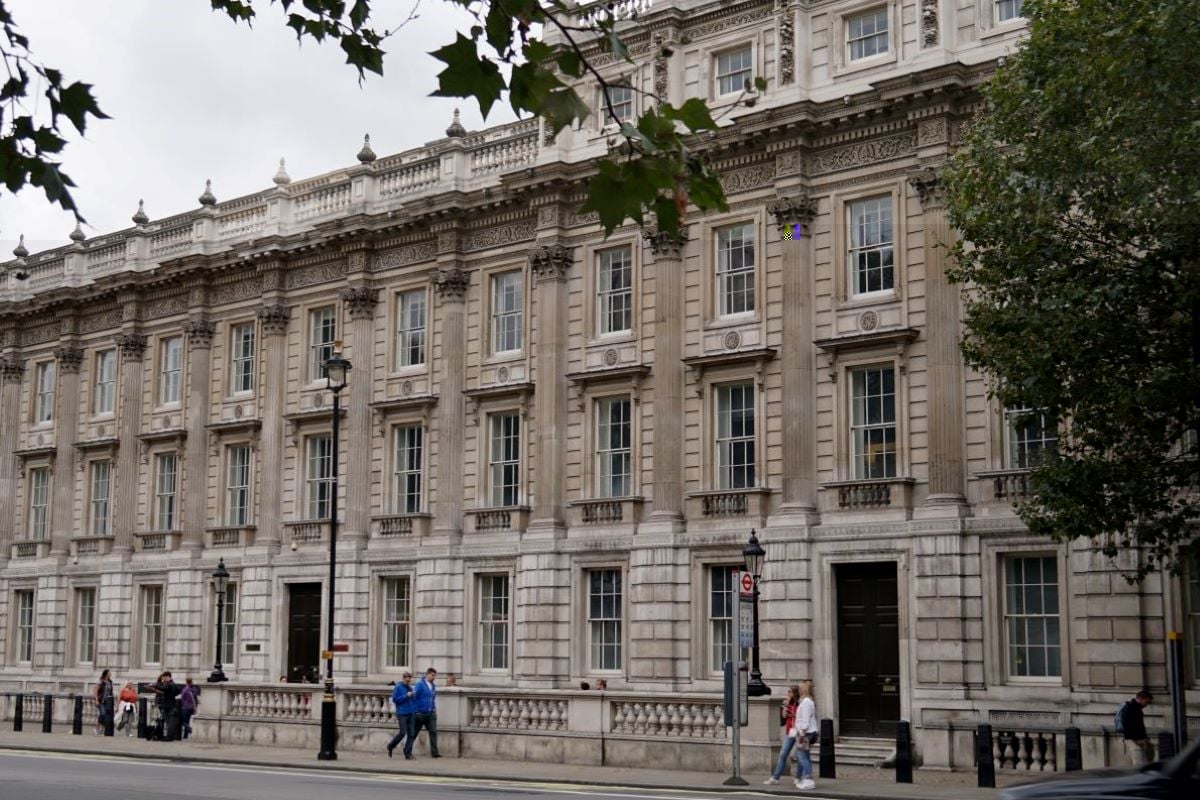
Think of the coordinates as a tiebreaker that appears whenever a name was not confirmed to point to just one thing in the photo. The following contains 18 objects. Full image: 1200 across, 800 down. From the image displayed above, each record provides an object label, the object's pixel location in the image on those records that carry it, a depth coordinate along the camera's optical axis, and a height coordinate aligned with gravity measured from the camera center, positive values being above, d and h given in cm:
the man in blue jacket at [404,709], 3375 -197
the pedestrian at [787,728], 2750 -193
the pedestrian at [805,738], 2684 -201
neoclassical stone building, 3222 +400
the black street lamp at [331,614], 3388 -5
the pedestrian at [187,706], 4069 -232
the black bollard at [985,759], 2714 -235
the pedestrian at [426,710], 3353 -198
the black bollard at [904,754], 2831 -239
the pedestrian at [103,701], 4406 -241
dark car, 965 -102
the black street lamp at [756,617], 2953 -7
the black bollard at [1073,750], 2748 -223
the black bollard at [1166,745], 2641 -206
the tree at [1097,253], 2247 +532
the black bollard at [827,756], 2903 -248
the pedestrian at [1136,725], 2744 -181
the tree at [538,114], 763 +235
